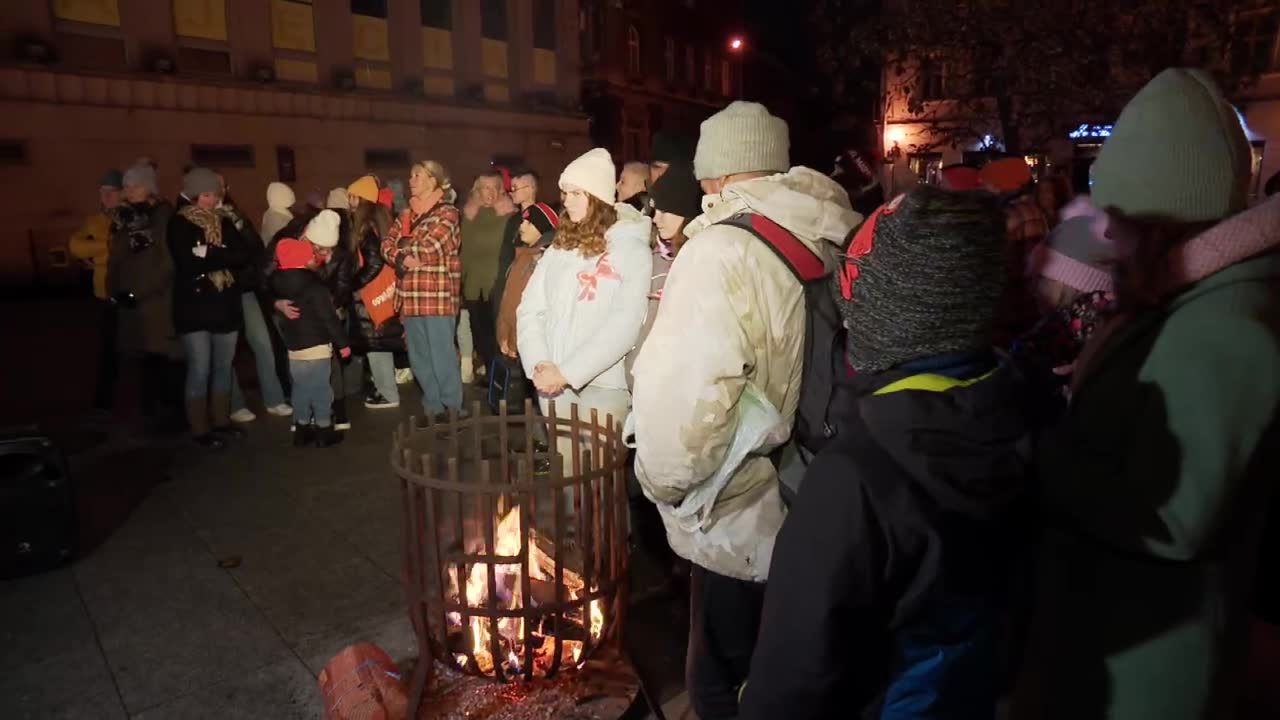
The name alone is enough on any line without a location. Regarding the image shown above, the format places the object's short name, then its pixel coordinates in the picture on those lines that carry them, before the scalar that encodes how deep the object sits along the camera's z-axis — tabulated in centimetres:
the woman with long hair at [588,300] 386
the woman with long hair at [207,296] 603
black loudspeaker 405
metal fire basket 243
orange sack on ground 274
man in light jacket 232
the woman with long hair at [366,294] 699
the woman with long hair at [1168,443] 151
